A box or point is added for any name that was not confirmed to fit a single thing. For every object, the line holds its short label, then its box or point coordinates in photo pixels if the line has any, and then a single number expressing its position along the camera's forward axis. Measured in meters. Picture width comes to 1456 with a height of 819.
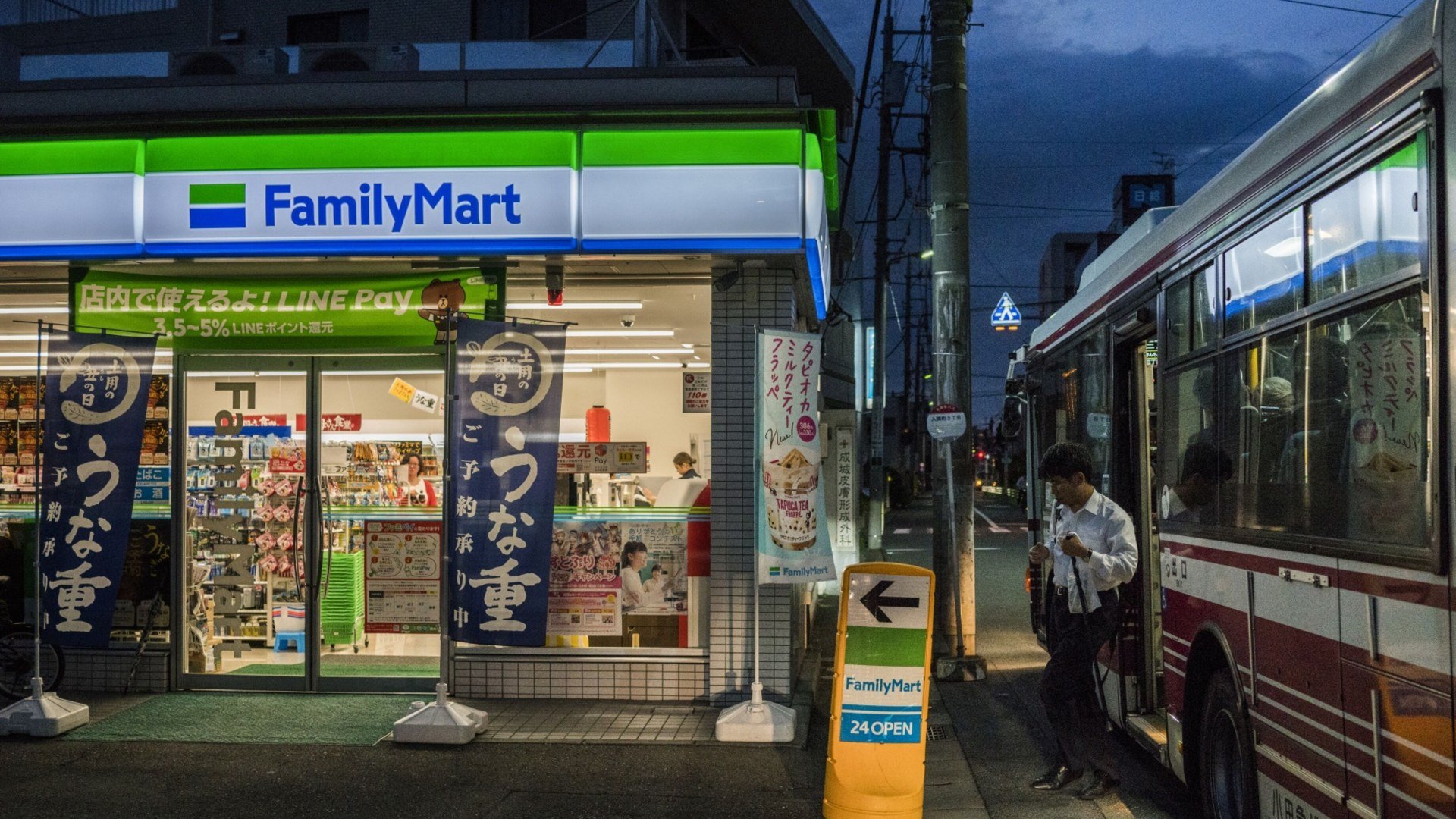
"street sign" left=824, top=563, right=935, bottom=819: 6.22
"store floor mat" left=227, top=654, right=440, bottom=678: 9.38
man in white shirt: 6.77
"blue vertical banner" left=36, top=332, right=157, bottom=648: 8.40
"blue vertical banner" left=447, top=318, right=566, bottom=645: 8.09
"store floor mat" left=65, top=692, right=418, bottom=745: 8.12
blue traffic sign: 21.45
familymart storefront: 8.34
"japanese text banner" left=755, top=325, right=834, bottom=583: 8.30
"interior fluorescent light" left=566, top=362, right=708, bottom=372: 9.61
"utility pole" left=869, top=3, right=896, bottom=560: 24.89
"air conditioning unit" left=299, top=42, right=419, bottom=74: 12.11
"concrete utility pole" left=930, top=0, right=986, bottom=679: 11.00
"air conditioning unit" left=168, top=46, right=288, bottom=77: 12.04
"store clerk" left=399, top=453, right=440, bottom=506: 9.61
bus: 3.62
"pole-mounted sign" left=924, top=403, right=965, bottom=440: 10.83
